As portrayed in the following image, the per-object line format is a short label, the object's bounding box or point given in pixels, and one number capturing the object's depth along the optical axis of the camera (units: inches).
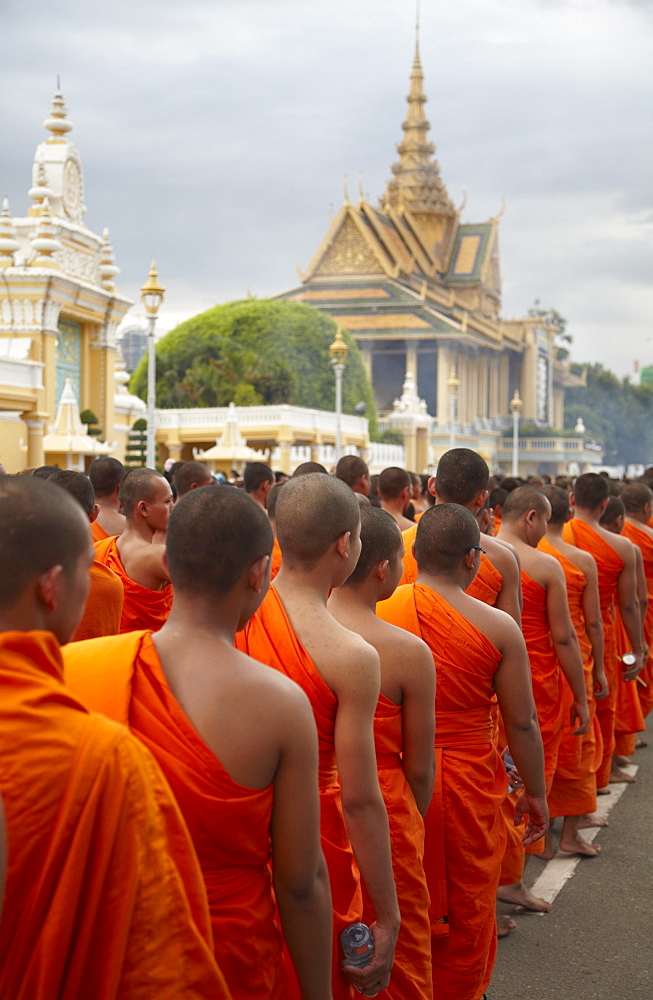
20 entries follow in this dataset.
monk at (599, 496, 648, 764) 274.1
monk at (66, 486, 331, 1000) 81.0
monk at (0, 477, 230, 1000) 64.9
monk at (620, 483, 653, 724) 303.9
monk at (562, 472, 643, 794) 254.8
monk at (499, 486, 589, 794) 200.7
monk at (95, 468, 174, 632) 169.0
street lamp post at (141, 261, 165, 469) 642.8
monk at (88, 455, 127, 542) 215.8
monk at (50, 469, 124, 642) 141.6
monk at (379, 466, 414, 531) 258.7
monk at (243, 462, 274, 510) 271.4
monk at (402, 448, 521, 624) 173.9
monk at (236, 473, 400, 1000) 103.8
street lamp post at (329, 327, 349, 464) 922.1
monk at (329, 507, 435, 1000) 119.0
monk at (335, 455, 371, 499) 284.5
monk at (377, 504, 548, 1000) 135.0
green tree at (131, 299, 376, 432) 1396.4
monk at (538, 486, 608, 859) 215.9
